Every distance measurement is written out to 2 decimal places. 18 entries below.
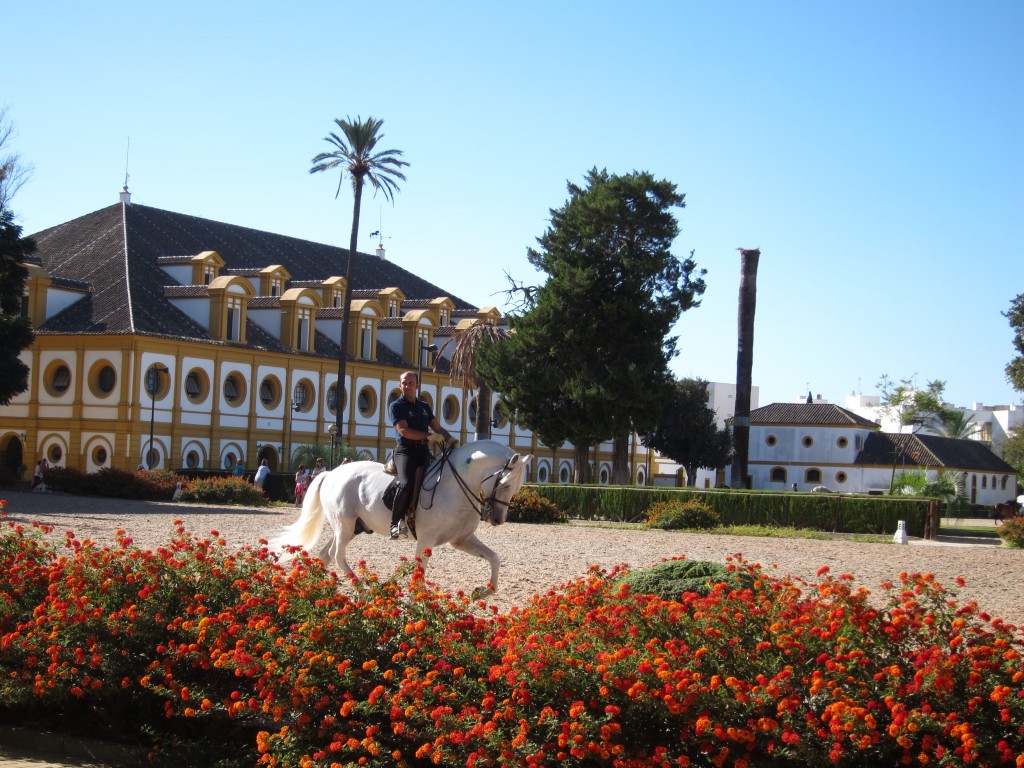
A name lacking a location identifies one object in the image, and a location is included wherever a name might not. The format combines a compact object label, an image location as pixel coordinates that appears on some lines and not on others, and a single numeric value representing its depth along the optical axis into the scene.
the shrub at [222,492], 40.09
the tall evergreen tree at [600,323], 50.06
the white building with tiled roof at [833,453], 92.06
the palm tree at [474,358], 52.84
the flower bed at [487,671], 6.44
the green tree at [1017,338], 52.78
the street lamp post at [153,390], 49.97
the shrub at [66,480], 41.50
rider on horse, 13.41
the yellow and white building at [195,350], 52.28
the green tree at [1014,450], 111.68
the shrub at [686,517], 34.25
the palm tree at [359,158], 56.41
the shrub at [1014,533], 31.55
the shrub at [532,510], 36.50
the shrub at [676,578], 10.61
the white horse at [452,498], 13.11
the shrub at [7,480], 43.22
